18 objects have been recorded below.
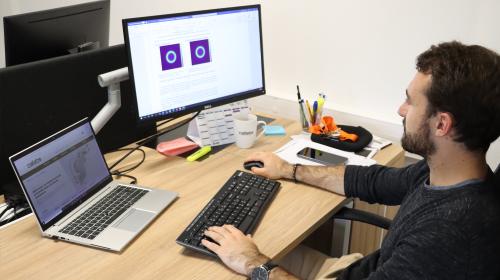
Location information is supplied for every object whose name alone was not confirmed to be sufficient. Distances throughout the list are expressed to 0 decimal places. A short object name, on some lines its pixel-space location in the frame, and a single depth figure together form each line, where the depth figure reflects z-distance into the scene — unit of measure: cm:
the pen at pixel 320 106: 192
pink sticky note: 170
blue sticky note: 192
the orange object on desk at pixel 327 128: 184
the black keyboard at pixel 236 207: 120
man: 94
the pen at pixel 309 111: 194
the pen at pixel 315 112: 192
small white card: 176
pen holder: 194
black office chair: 145
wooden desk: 110
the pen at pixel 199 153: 168
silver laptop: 117
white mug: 174
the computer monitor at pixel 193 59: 153
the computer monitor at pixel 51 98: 138
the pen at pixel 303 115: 194
